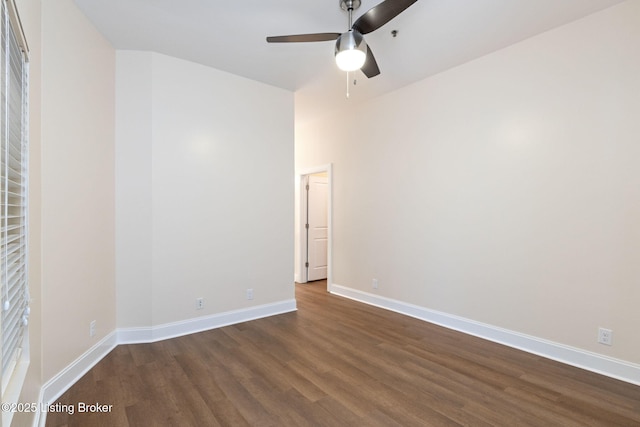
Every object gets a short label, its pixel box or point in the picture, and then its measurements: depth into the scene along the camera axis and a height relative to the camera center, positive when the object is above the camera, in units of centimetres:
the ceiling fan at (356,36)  186 +126
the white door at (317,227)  575 -27
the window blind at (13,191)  124 +11
